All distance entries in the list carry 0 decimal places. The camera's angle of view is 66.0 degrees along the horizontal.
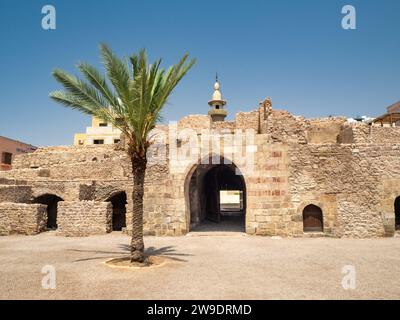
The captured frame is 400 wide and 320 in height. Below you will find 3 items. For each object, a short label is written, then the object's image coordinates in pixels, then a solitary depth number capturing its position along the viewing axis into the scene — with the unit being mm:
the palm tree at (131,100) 8641
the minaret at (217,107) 35750
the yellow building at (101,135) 42125
